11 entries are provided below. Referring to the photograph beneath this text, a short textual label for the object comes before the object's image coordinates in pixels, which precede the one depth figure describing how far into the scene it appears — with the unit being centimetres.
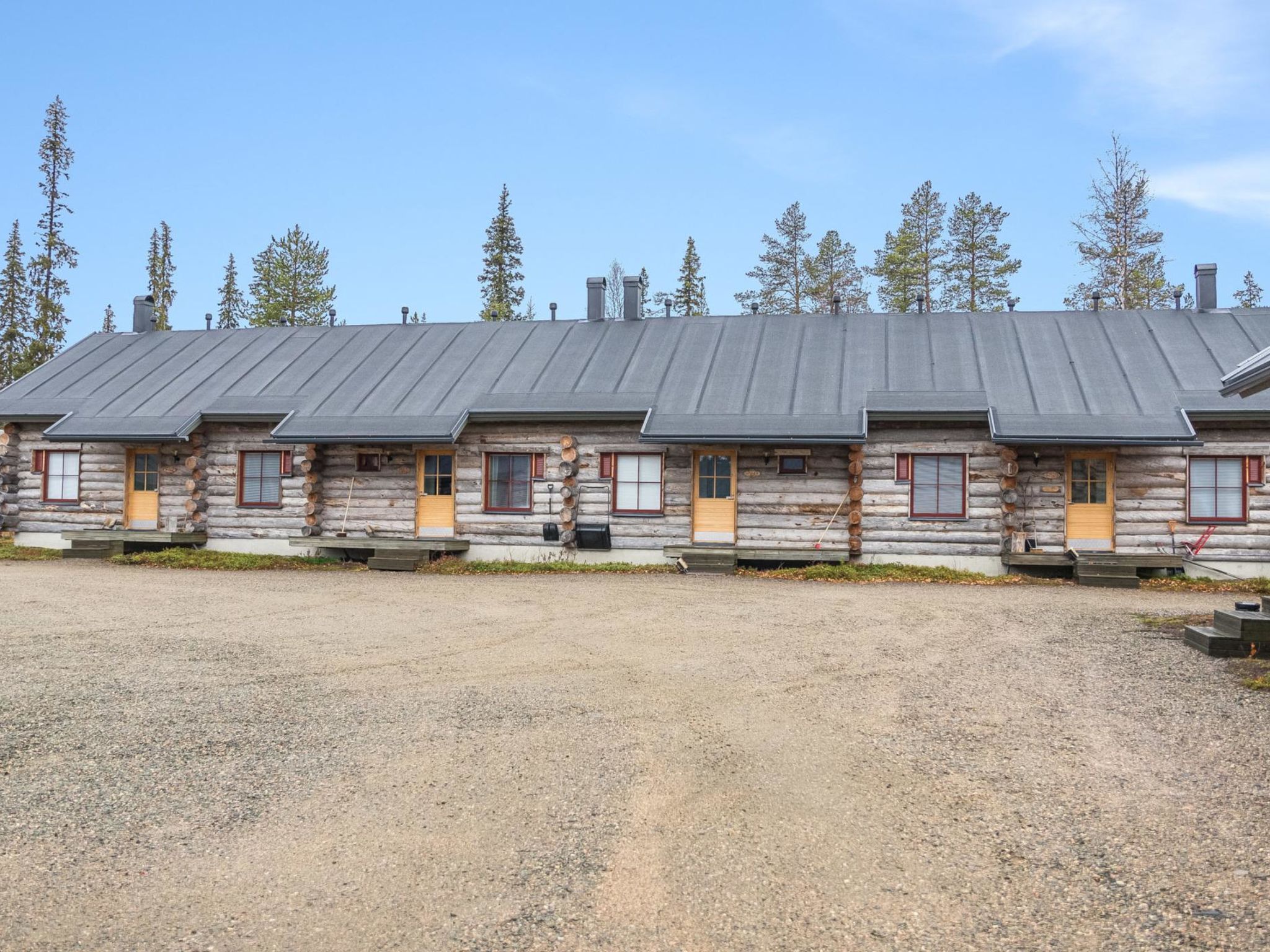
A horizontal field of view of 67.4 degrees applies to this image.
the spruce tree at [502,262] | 3975
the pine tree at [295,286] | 4056
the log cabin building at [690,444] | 1677
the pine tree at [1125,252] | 3131
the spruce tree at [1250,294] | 4947
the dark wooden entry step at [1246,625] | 868
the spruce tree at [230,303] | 4869
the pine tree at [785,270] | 4119
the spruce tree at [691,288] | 4322
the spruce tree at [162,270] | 4609
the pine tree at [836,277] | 4062
